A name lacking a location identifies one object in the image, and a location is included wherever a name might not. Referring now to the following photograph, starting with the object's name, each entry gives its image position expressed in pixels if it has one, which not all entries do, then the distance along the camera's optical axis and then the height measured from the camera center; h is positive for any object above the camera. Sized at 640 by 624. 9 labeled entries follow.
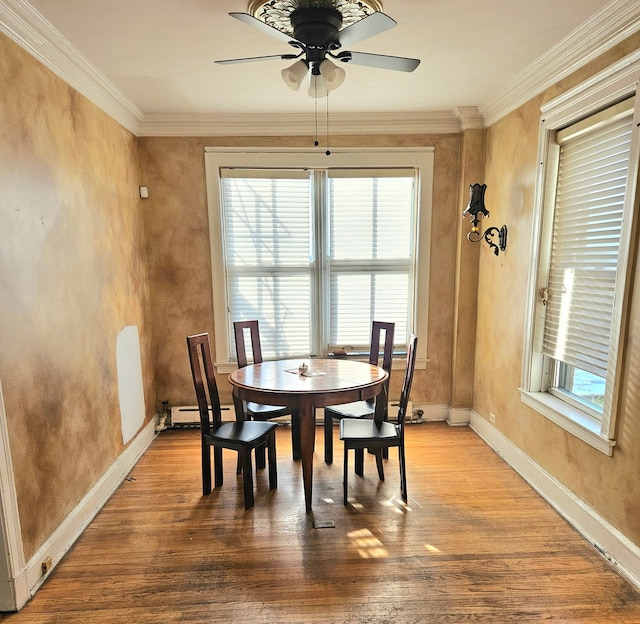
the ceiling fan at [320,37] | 1.78 +0.97
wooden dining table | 2.49 -0.78
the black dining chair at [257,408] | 3.03 -1.08
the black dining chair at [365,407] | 3.00 -1.08
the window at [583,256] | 2.07 +0.02
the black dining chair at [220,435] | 2.54 -1.10
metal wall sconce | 3.14 +0.32
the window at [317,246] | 3.68 +0.13
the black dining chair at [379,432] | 2.54 -1.09
